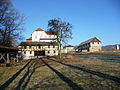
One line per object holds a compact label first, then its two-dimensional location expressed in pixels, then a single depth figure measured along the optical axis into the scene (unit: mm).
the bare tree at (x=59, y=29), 26490
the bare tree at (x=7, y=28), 21810
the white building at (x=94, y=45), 55771
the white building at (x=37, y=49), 40465
